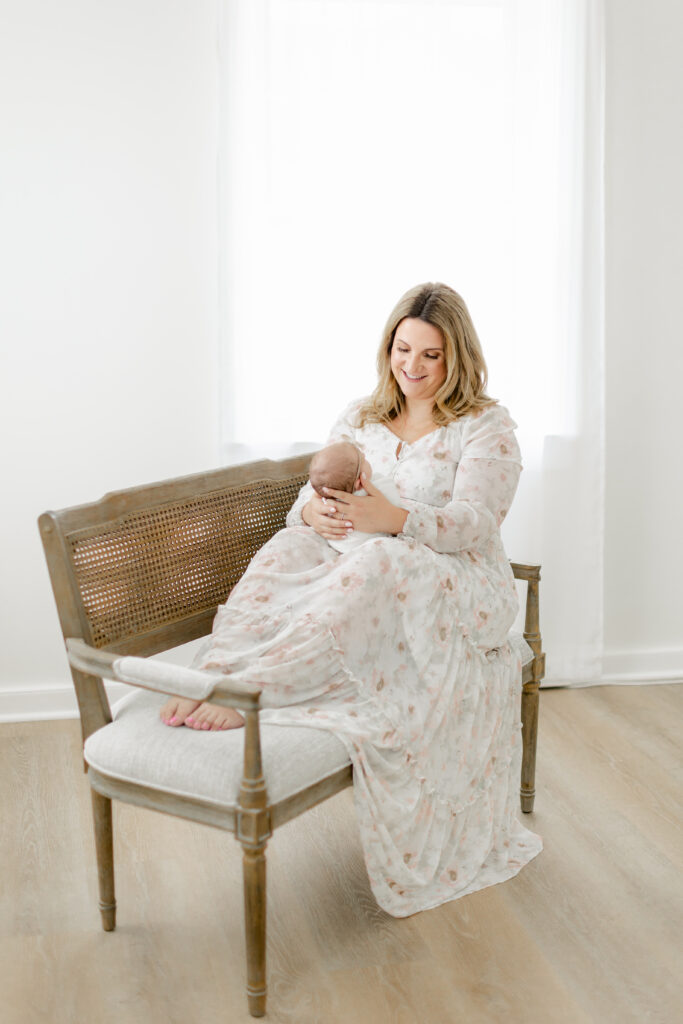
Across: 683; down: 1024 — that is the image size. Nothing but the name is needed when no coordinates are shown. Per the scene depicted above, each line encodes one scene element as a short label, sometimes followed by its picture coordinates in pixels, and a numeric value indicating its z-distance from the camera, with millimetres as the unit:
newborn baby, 2422
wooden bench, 1936
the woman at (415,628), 2189
